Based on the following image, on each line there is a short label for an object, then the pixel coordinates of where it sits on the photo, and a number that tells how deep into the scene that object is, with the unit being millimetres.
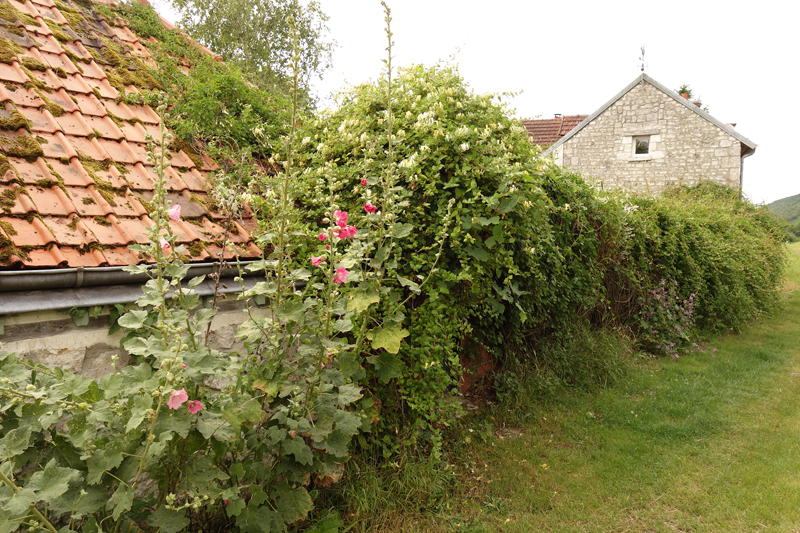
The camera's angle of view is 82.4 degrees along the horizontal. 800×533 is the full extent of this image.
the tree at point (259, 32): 16609
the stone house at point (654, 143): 15797
